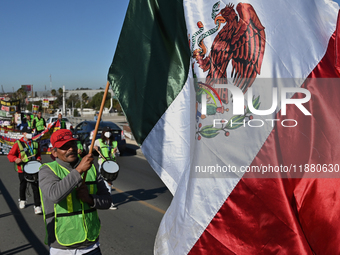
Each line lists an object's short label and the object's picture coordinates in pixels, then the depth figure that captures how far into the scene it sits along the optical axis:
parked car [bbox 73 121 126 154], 17.14
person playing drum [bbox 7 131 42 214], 7.50
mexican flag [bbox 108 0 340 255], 2.63
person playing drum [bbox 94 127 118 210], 8.04
